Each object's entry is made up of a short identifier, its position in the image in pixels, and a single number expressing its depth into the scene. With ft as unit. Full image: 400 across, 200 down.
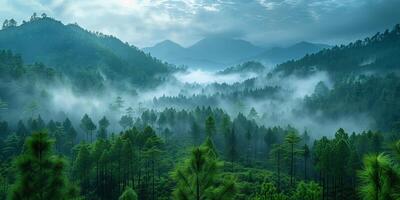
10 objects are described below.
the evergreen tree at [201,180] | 72.95
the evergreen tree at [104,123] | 461.04
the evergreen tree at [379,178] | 63.05
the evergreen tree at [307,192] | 192.85
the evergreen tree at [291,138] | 246.27
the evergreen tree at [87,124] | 437.17
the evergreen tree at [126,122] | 520.42
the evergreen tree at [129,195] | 132.67
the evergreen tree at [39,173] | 69.31
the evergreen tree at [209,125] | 347.97
